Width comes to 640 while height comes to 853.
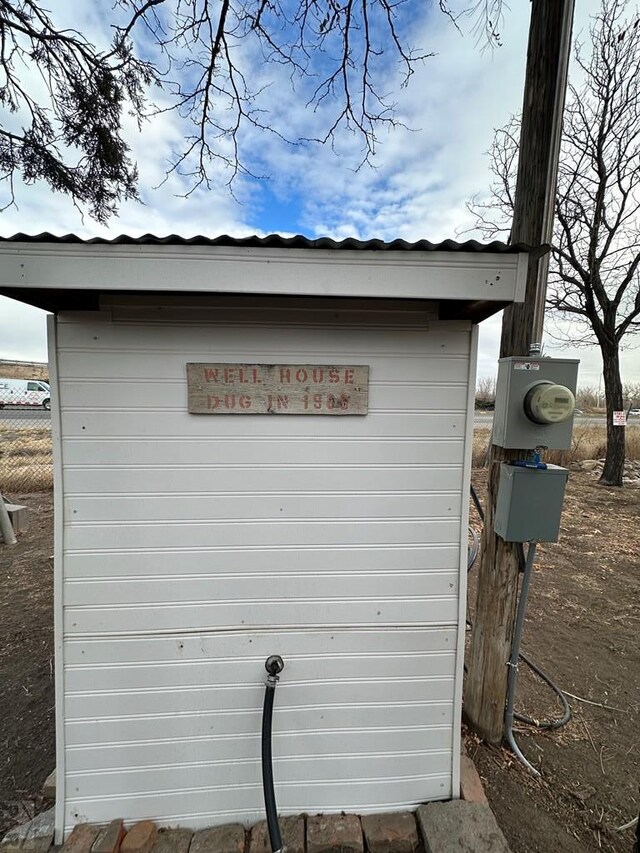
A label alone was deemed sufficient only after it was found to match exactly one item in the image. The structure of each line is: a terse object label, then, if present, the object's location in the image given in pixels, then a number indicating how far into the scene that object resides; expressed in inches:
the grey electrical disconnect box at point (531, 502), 74.3
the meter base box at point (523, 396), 71.6
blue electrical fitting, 74.6
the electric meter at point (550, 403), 69.0
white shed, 62.8
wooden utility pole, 74.5
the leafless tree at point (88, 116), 131.0
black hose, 59.0
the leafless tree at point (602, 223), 278.2
